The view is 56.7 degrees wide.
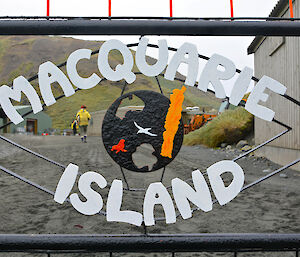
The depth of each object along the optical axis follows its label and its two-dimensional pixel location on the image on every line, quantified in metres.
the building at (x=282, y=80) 7.59
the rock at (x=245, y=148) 12.33
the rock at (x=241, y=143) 13.41
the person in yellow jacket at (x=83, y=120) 13.72
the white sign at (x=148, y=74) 1.60
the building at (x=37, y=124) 45.03
